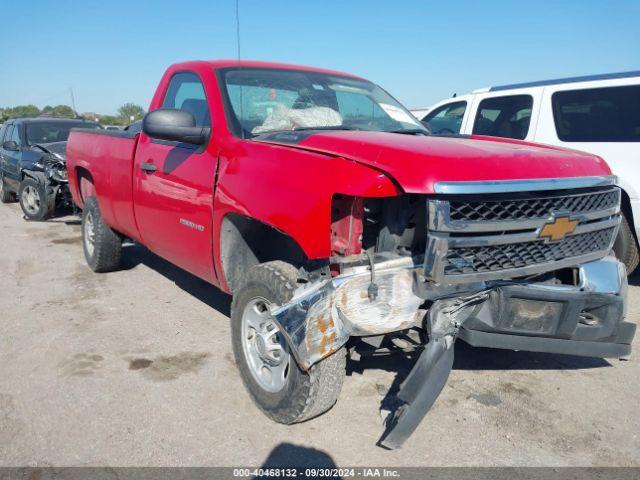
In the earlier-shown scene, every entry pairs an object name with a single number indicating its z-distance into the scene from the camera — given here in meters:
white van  5.00
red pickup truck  2.39
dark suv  8.52
